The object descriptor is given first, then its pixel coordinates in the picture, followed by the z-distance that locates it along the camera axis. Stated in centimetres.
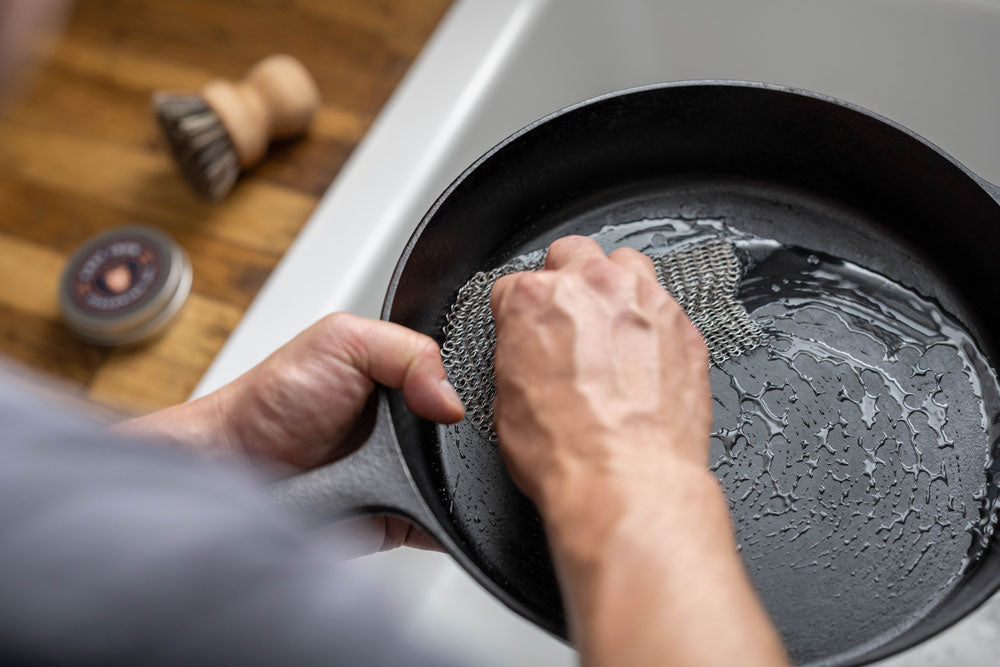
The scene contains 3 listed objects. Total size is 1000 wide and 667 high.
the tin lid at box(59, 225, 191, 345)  73
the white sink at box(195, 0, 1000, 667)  64
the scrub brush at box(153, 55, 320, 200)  75
